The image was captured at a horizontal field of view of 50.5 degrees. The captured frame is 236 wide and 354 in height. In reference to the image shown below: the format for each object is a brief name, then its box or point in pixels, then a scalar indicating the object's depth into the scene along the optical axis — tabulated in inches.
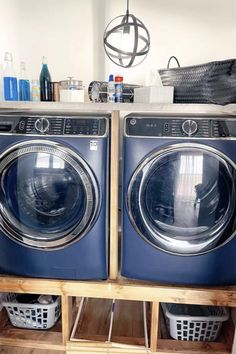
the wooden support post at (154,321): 51.8
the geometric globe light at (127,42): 67.2
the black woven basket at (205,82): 51.7
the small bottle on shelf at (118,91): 62.7
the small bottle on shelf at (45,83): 71.5
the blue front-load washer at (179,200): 46.4
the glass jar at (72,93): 60.4
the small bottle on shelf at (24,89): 72.1
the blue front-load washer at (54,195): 47.8
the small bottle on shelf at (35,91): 70.2
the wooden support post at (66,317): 53.1
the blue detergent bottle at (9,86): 64.7
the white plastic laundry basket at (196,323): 55.1
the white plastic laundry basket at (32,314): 57.7
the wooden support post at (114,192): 48.4
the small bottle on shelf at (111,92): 62.2
